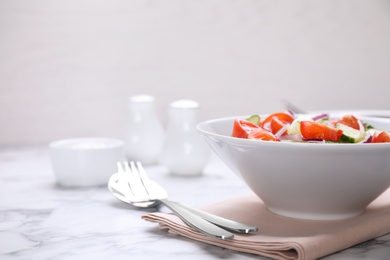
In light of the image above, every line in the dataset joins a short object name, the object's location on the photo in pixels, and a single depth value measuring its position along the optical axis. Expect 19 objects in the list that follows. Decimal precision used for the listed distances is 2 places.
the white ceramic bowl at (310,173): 0.64
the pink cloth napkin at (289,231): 0.62
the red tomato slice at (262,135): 0.69
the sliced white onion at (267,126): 0.74
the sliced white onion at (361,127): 0.74
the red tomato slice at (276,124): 0.74
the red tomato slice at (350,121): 0.74
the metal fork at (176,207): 0.65
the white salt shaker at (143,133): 1.00
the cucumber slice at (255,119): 0.77
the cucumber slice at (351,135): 0.69
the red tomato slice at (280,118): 0.75
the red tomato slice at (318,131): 0.69
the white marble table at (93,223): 0.65
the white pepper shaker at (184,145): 0.92
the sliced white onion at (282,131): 0.73
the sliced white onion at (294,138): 0.71
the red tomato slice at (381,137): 0.69
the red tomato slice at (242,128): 0.70
